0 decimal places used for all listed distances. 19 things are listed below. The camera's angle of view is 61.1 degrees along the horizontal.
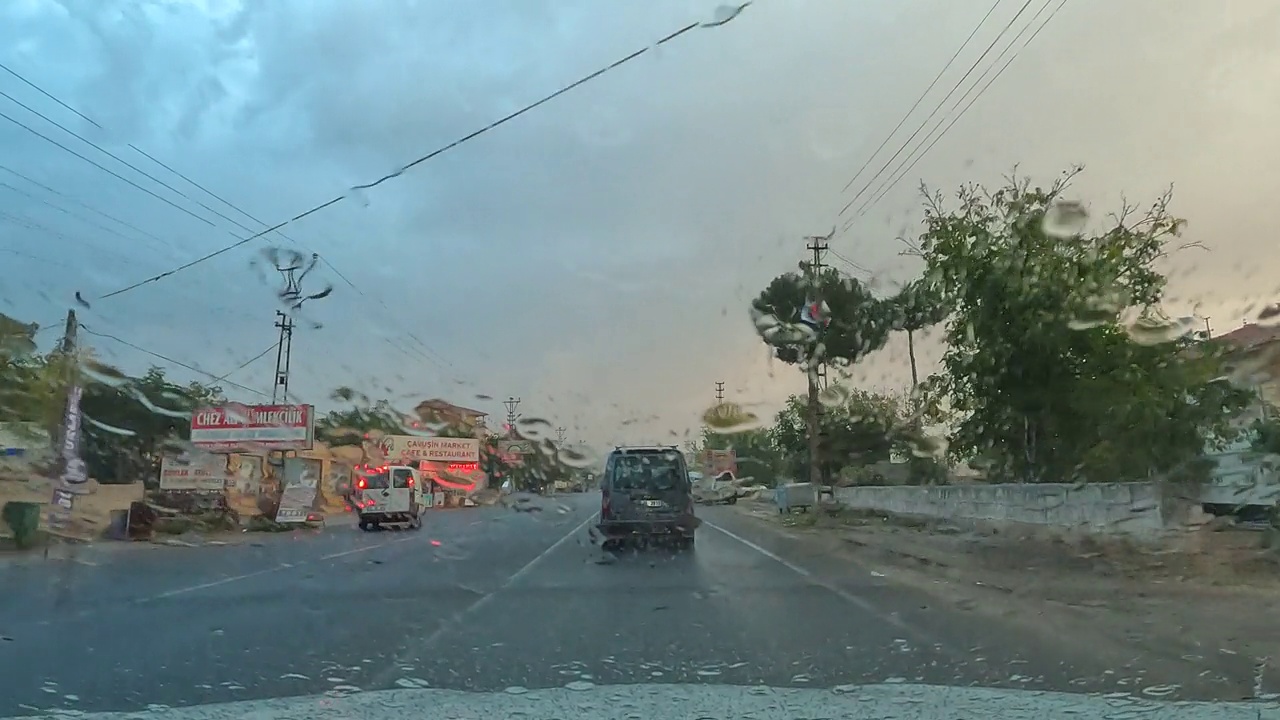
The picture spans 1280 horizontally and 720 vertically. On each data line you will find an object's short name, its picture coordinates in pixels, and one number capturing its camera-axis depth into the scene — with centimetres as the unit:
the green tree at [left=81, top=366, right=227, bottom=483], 3625
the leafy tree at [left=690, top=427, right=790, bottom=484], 5381
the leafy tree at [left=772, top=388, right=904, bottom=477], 4634
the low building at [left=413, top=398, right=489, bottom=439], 2718
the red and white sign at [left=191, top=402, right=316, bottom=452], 4353
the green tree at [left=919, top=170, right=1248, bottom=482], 2264
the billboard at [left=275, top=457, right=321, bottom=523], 3631
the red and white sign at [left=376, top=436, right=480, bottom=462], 4228
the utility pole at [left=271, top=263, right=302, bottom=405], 2226
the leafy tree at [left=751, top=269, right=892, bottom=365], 3428
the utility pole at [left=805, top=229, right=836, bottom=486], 3373
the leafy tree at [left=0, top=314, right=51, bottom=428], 3062
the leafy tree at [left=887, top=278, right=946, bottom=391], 2672
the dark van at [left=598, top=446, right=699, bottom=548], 2289
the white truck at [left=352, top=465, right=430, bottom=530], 3409
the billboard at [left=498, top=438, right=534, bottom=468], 3017
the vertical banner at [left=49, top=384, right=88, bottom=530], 2656
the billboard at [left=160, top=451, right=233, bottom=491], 3703
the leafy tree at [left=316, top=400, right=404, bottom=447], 2894
